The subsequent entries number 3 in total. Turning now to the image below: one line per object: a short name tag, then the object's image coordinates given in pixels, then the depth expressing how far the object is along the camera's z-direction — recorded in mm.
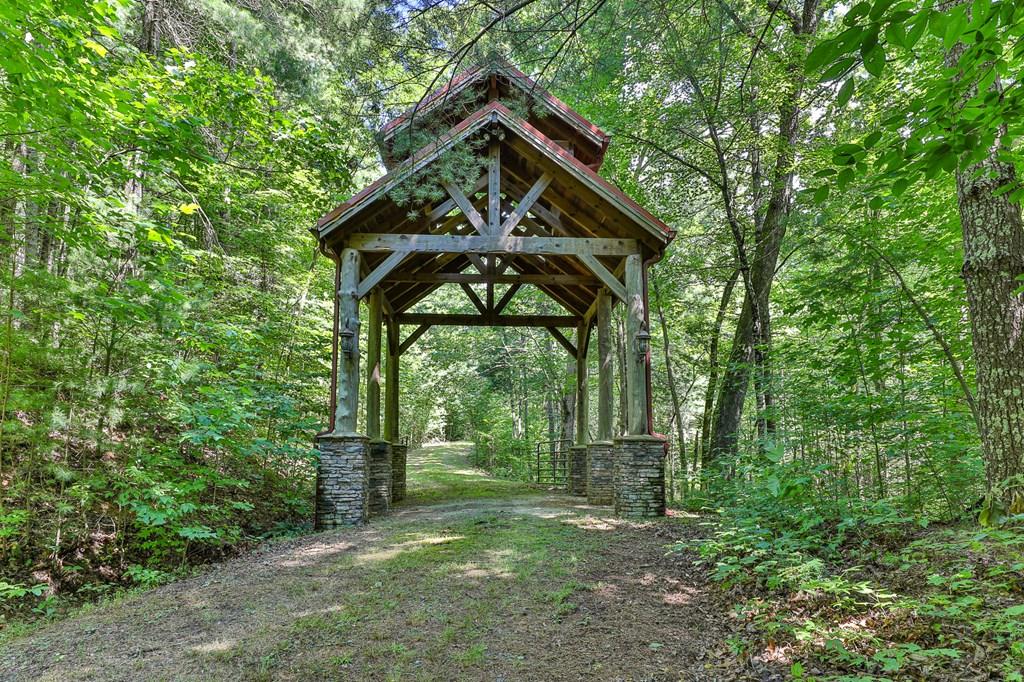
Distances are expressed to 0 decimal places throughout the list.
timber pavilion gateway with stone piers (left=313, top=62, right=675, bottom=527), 7406
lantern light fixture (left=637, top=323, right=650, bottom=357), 7761
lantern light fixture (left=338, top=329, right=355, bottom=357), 7441
